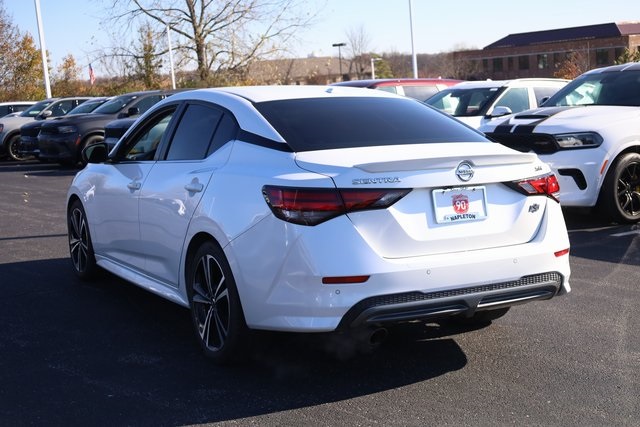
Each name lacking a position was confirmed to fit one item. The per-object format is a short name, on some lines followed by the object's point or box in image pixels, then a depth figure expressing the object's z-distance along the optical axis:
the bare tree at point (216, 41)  36.72
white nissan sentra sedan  4.18
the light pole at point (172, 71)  37.20
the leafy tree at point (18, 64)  44.59
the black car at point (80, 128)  18.94
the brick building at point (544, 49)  74.62
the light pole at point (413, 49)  32.29
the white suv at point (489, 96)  12.74
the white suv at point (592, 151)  8.84
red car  14.84
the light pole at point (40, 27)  33.94
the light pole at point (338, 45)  61.38
